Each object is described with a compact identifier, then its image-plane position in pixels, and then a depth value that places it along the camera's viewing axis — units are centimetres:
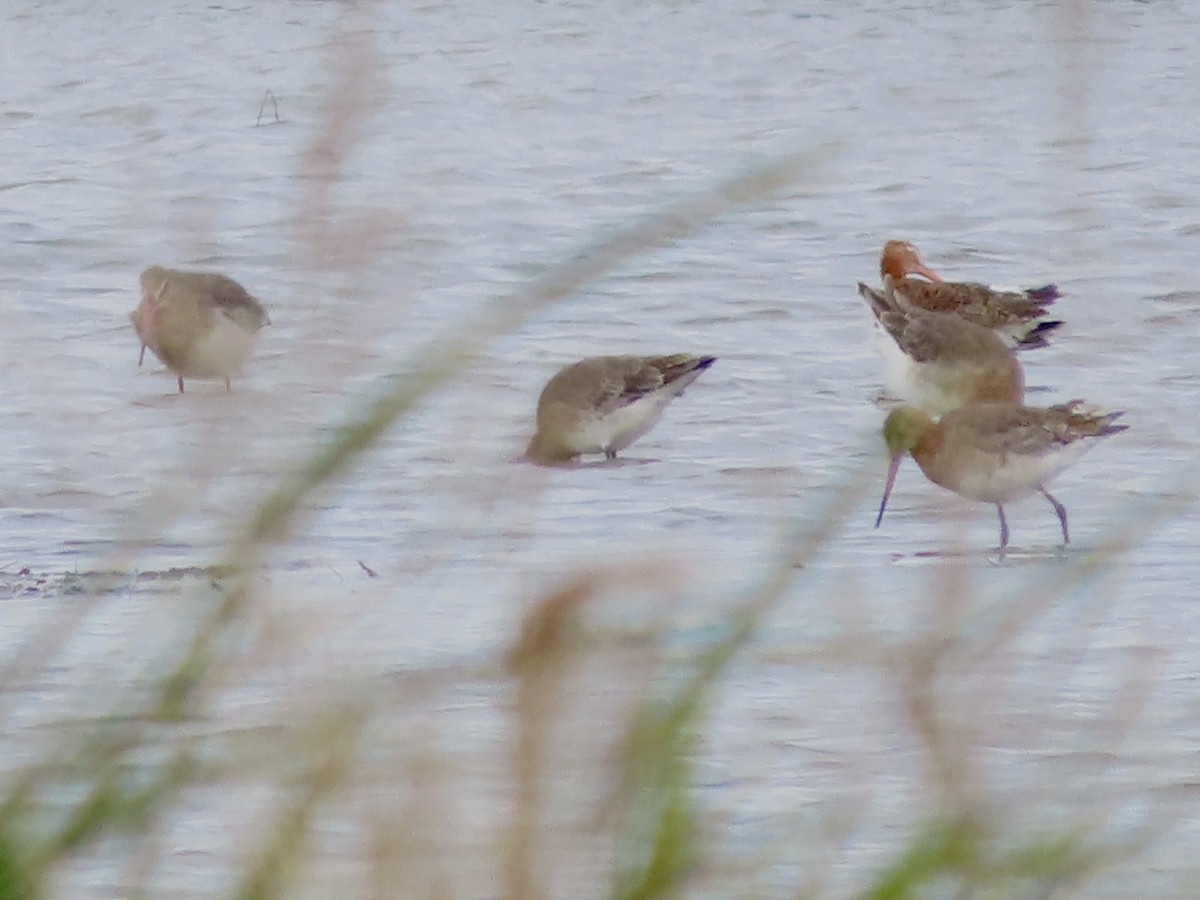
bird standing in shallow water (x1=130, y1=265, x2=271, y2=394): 1791
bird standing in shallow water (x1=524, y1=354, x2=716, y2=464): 1661
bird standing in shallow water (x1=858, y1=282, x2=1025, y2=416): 1817
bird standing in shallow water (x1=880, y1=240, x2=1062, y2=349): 2036
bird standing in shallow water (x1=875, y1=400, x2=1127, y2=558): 1403
